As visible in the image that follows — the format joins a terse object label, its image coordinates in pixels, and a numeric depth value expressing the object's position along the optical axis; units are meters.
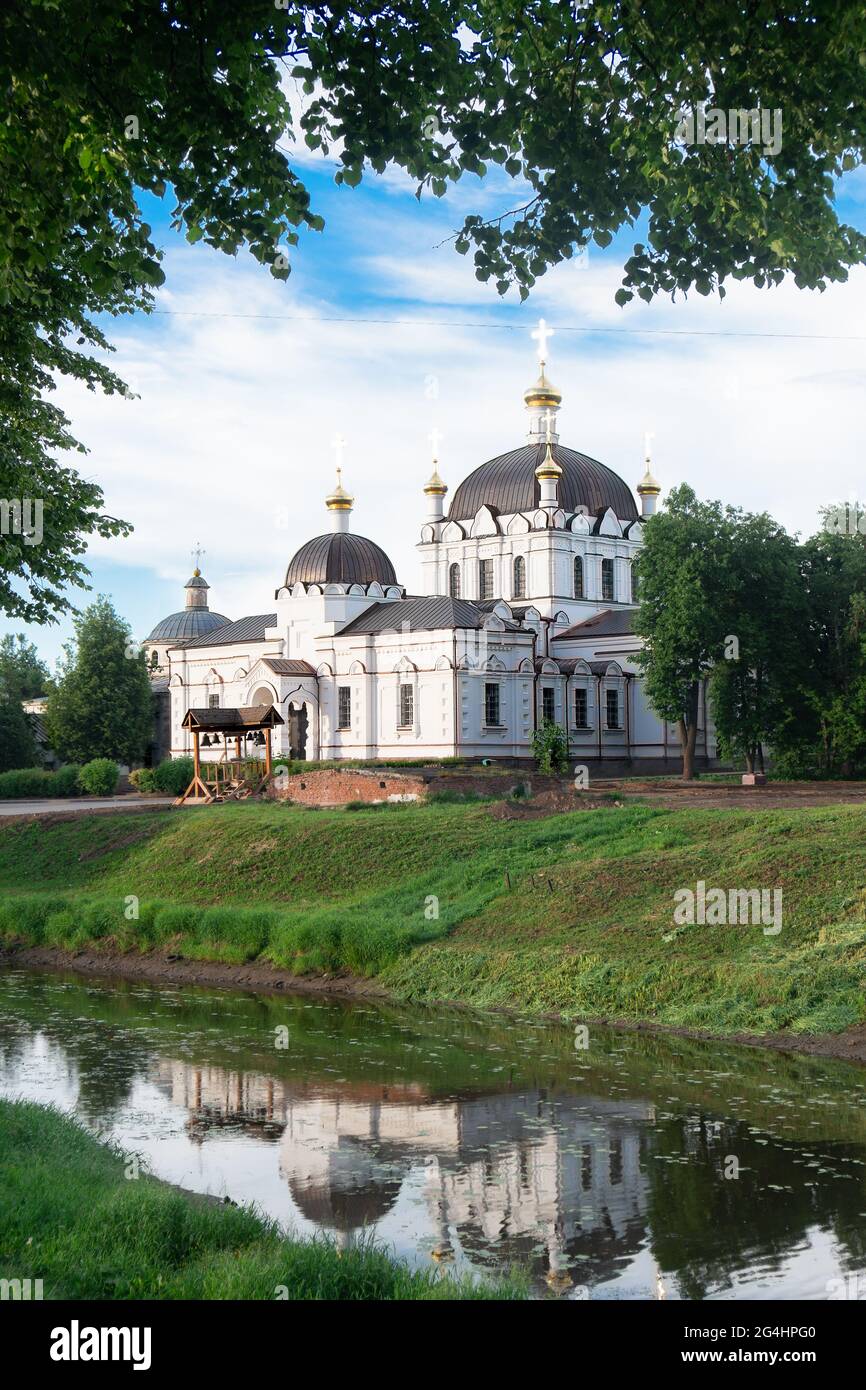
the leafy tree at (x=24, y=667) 80.25
